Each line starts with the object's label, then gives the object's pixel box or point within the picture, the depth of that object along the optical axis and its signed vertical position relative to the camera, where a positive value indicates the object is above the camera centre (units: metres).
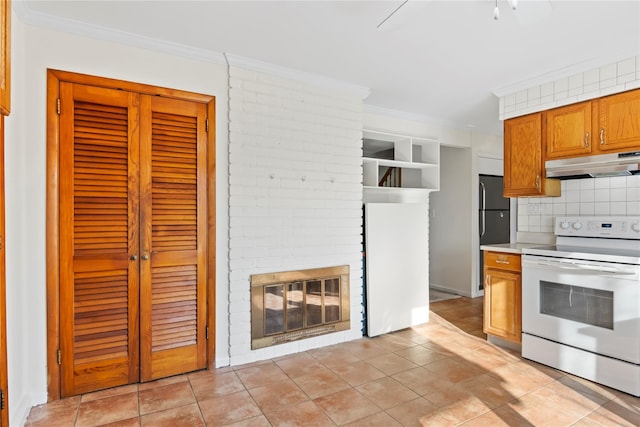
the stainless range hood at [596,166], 2.69 +0.38
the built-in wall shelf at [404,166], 3.94 +0.57
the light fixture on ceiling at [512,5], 1.68 +0.99
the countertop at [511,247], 3.12 -0.31
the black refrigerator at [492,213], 5.32 +0.01
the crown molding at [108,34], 2.24 +1.23
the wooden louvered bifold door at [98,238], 2.38 -0.16
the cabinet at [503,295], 3.12 -0.74
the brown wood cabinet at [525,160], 3.28 +0.51
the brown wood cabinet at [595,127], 2.72 +0.71
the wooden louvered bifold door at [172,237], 2.61 -0.17
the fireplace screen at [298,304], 3.02 -0.81
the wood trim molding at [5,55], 1.43 +0.65
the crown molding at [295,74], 2.89 +1.22
